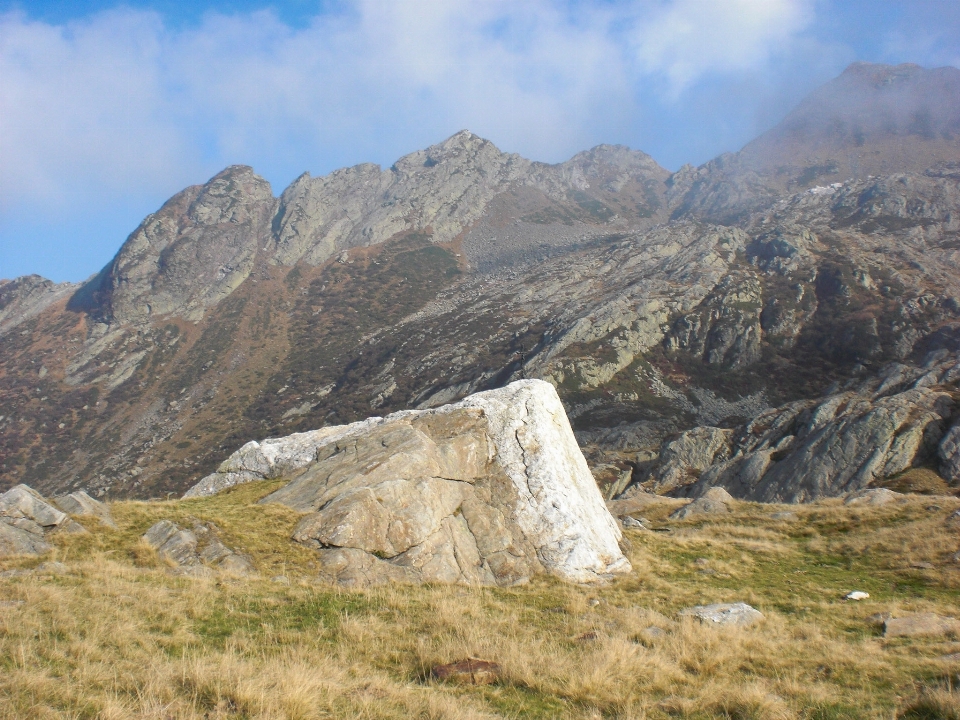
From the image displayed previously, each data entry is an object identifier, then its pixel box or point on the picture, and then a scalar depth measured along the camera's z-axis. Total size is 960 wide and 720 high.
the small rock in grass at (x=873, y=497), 34.56
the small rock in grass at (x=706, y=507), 35.40
